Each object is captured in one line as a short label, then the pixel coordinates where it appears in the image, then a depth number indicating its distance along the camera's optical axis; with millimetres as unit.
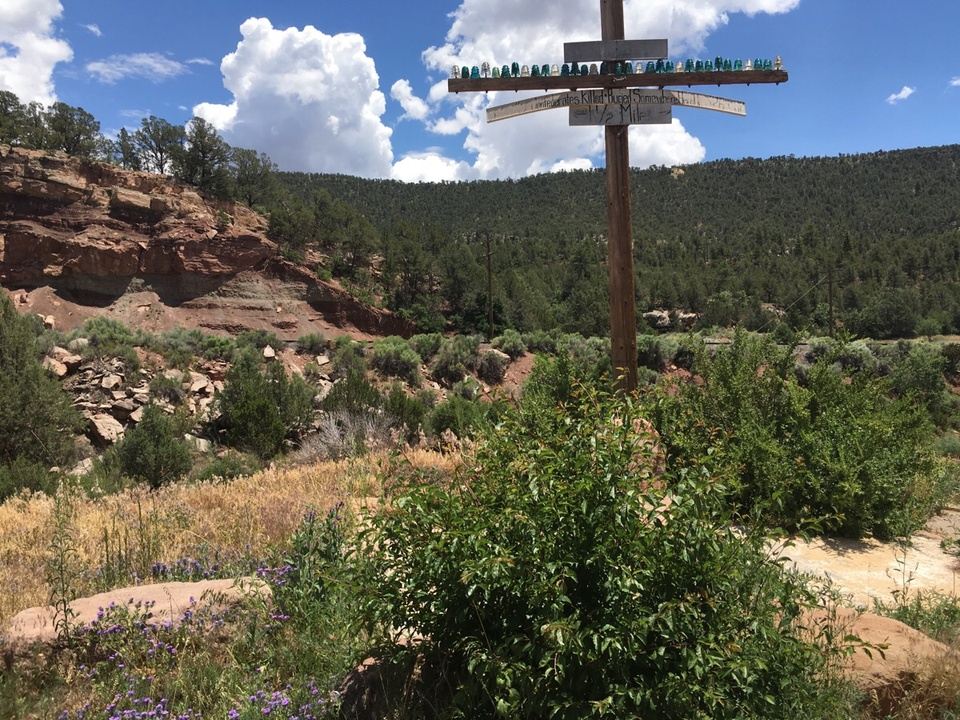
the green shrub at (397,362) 23953
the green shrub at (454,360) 24844
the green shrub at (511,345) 27328
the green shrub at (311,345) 26172
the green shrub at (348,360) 22844
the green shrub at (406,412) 13961
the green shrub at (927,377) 19359
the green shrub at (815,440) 4809
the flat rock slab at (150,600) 3080
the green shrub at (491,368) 25625
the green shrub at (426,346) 26094
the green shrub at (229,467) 10979
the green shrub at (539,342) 28500
